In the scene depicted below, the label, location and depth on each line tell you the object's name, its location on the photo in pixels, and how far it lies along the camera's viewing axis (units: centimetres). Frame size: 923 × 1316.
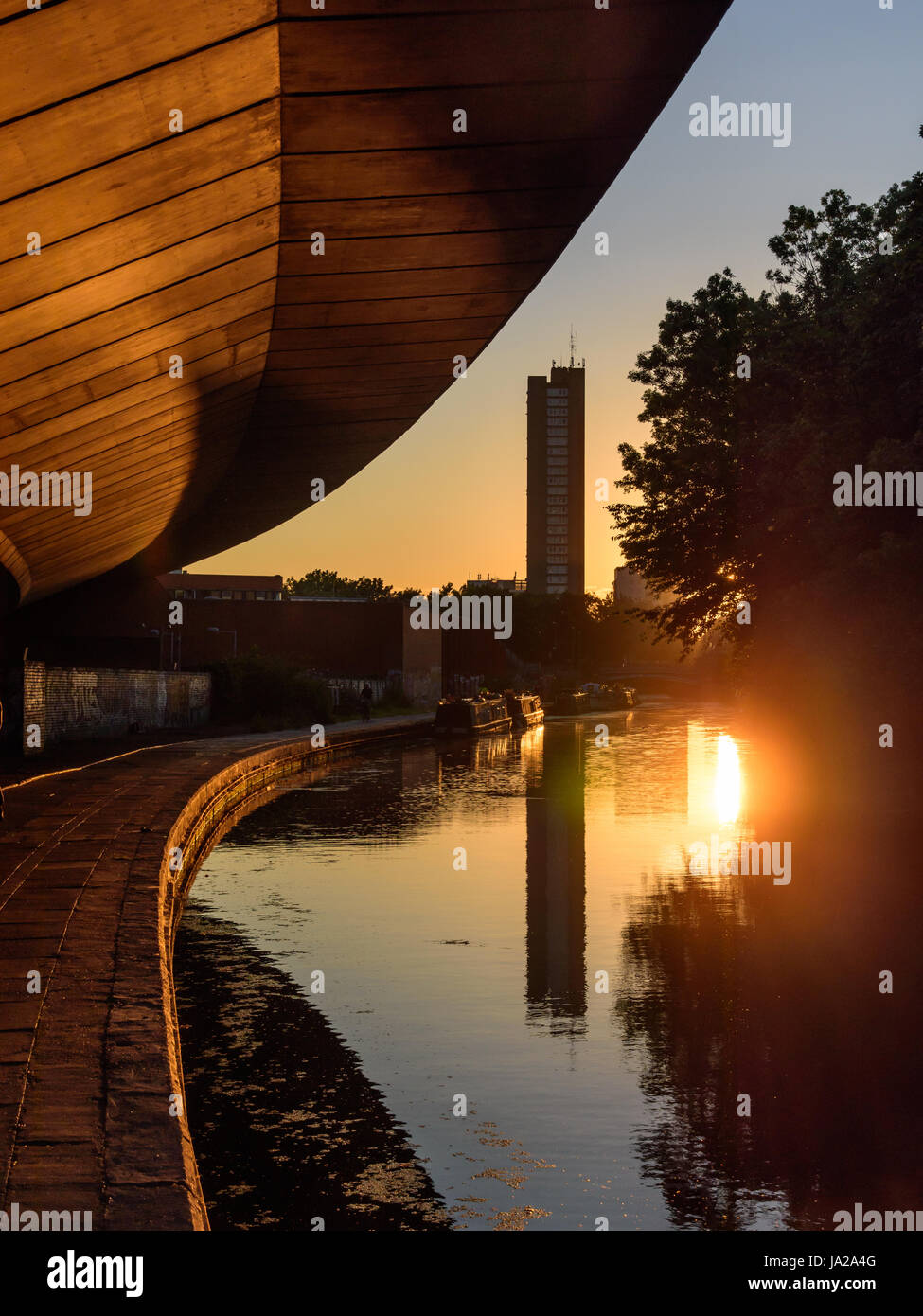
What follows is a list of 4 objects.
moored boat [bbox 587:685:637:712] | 9026
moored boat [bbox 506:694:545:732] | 6053
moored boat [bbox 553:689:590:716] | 7797
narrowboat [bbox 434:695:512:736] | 4938
